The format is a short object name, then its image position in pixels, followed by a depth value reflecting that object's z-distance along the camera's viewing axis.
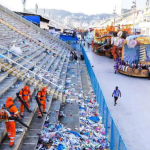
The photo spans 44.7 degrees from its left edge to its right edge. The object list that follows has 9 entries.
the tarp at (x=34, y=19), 29.03
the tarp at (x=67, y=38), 34.81
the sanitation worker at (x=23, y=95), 6.94
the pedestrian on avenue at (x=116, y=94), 10.50
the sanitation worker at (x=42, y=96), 7.38
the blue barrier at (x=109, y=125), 5.56
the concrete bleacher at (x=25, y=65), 7.45
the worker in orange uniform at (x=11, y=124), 5.19
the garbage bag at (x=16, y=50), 11.51
